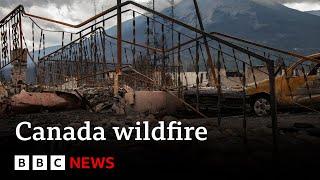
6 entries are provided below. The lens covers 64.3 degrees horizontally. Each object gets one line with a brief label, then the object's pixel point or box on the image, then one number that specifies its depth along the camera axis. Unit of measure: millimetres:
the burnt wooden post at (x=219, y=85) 4007
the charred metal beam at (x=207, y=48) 5832
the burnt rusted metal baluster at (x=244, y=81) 3398
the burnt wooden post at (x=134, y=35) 5651
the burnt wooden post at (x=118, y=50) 5408
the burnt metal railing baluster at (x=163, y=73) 5786
